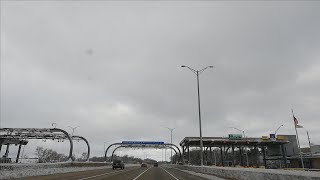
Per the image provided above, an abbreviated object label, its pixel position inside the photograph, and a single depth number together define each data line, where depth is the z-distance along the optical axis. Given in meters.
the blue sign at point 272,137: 86.19
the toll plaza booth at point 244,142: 85.62
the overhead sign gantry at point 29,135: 73.00
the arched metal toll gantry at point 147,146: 106.18
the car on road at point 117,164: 54.16
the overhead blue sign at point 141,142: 103.12
